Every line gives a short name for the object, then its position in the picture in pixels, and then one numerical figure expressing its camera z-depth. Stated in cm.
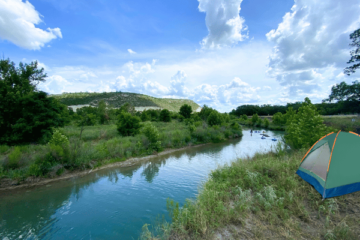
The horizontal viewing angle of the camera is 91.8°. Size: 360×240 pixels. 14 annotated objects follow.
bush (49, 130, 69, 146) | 1259
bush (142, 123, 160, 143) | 2009
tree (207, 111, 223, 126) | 4041
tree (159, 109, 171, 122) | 5057
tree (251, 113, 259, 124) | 6768
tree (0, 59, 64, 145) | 1331
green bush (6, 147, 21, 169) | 1084
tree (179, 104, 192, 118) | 6081
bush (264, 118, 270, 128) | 6156
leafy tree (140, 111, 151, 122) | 4541
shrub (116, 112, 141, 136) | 2417
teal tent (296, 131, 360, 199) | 537
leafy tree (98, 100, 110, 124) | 3925
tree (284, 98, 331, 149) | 1305
